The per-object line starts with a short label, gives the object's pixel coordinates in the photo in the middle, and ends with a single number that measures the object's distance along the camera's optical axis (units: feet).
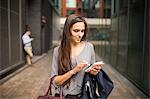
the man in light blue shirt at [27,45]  41.55
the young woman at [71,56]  7.32
